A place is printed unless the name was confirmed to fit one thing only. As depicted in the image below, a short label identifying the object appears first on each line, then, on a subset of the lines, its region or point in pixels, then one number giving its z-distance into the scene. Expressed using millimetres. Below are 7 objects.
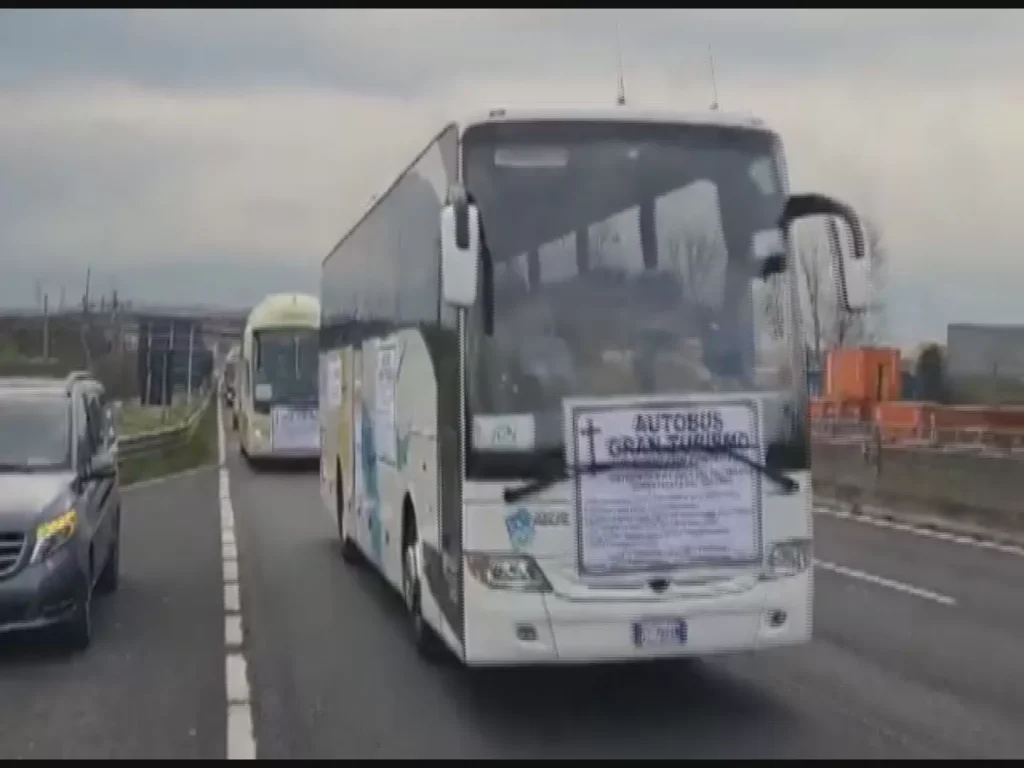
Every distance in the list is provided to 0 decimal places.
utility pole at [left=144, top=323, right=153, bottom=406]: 58875
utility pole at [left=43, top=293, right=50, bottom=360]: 51125
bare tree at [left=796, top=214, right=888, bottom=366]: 63275
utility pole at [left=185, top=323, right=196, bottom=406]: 61031
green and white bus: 33250
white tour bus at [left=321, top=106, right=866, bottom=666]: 8477
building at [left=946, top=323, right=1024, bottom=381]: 62156
